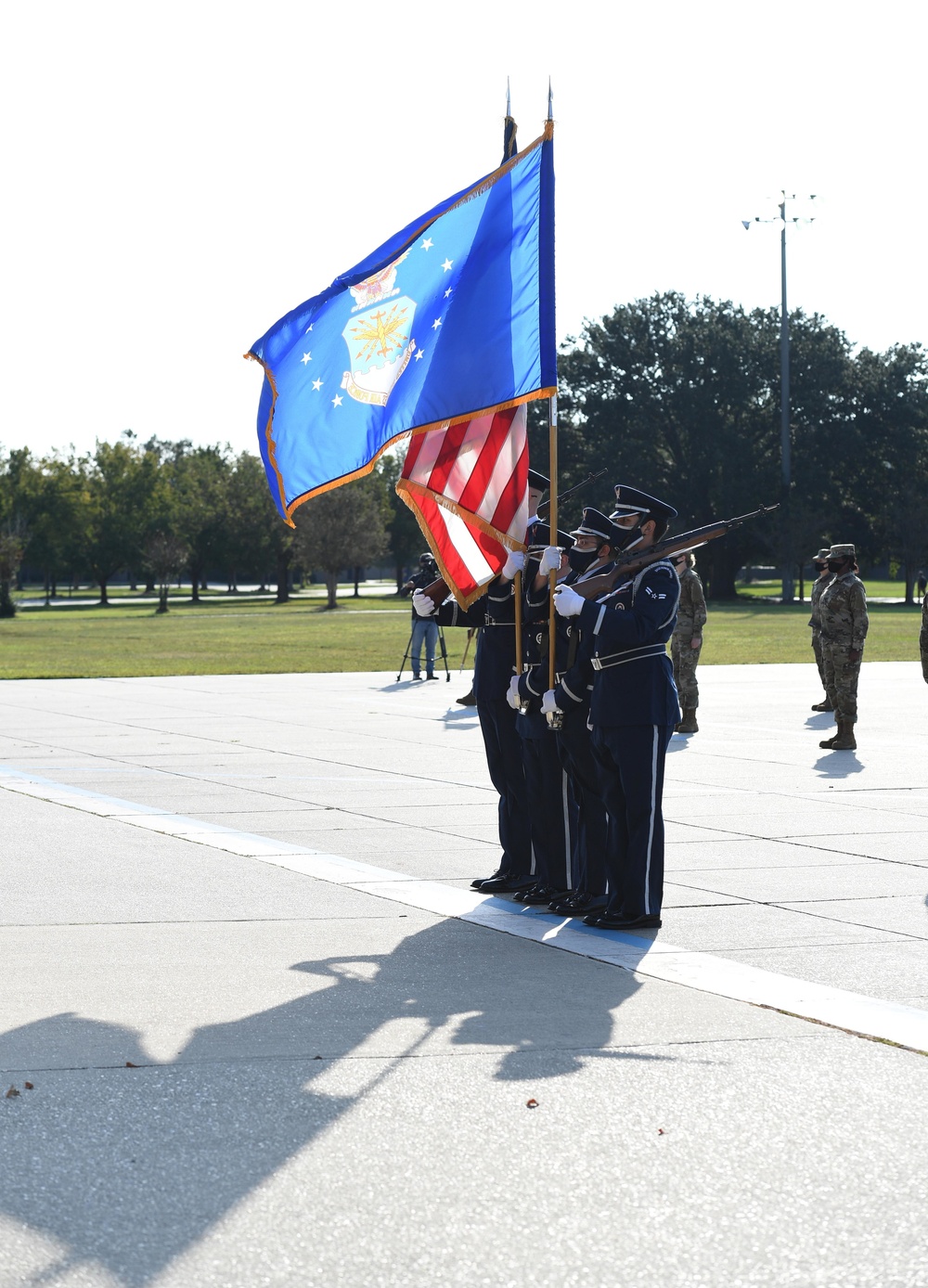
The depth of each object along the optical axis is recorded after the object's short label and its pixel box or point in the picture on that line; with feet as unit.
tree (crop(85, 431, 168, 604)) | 348.79
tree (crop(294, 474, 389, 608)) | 283.59
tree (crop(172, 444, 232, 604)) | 339.36
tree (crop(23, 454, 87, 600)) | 327.67
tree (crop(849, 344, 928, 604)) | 267.18
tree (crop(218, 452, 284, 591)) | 329.11
